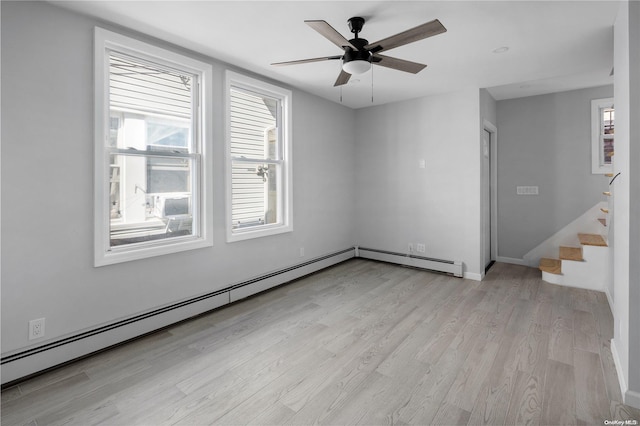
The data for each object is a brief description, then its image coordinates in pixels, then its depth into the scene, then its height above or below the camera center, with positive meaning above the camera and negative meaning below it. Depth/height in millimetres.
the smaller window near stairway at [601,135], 4527 +1075
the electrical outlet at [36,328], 2236 -811
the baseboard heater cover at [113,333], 2204 -983
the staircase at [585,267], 3975 -686
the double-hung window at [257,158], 3652 +652
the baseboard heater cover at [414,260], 4613 -753
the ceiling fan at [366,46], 2082 +1190
